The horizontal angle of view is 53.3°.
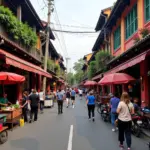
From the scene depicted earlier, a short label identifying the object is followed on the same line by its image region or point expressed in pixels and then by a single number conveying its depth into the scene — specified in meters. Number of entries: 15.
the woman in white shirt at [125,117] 4.39
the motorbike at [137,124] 5.75
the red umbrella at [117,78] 7.98
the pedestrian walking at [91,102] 8.56
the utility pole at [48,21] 14.13
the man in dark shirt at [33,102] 8.30
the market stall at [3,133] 5.05
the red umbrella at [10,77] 6.24
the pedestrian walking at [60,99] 10.94
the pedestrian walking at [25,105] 8.11
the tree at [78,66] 73.98
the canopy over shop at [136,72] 7.57
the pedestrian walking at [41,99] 11.38
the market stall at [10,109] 6.32
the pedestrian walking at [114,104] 6.67
